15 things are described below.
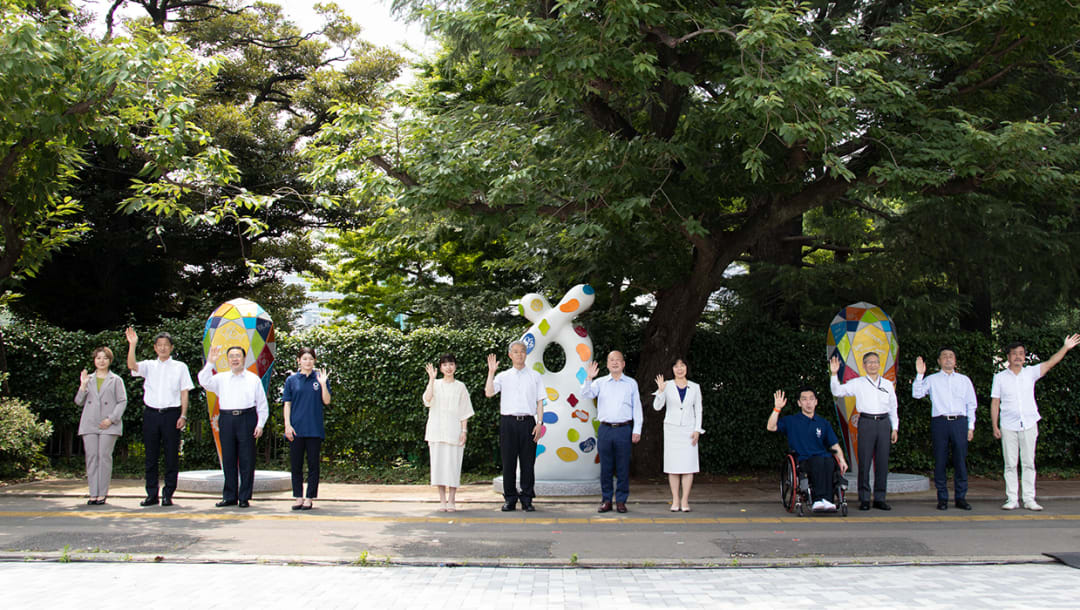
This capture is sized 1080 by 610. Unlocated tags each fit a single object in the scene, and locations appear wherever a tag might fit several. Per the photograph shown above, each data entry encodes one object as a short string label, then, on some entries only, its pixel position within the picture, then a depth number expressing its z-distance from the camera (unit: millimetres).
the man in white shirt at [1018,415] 9188
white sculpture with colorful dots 10125
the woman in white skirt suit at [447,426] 9180
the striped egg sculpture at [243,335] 10547
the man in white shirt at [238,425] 9219
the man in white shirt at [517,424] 9164
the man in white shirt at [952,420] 9273
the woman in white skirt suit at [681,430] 9047
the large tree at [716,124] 8109
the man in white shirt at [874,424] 9195
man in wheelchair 8773
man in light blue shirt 9070
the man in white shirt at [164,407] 9484
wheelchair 8727
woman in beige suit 9492
